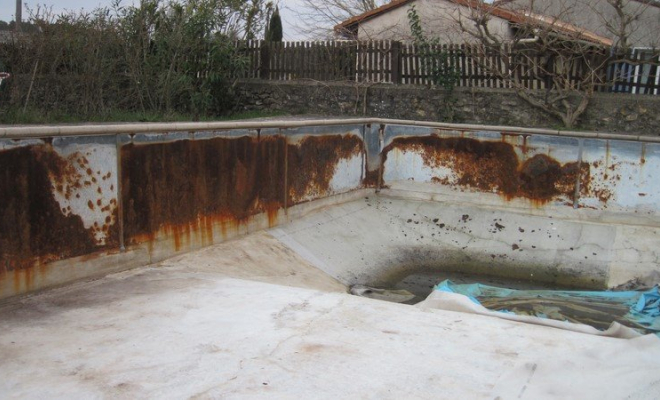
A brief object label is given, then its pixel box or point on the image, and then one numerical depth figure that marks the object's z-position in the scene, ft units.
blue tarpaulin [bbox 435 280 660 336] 18.56
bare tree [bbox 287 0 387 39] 77.46
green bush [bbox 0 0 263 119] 35.09
